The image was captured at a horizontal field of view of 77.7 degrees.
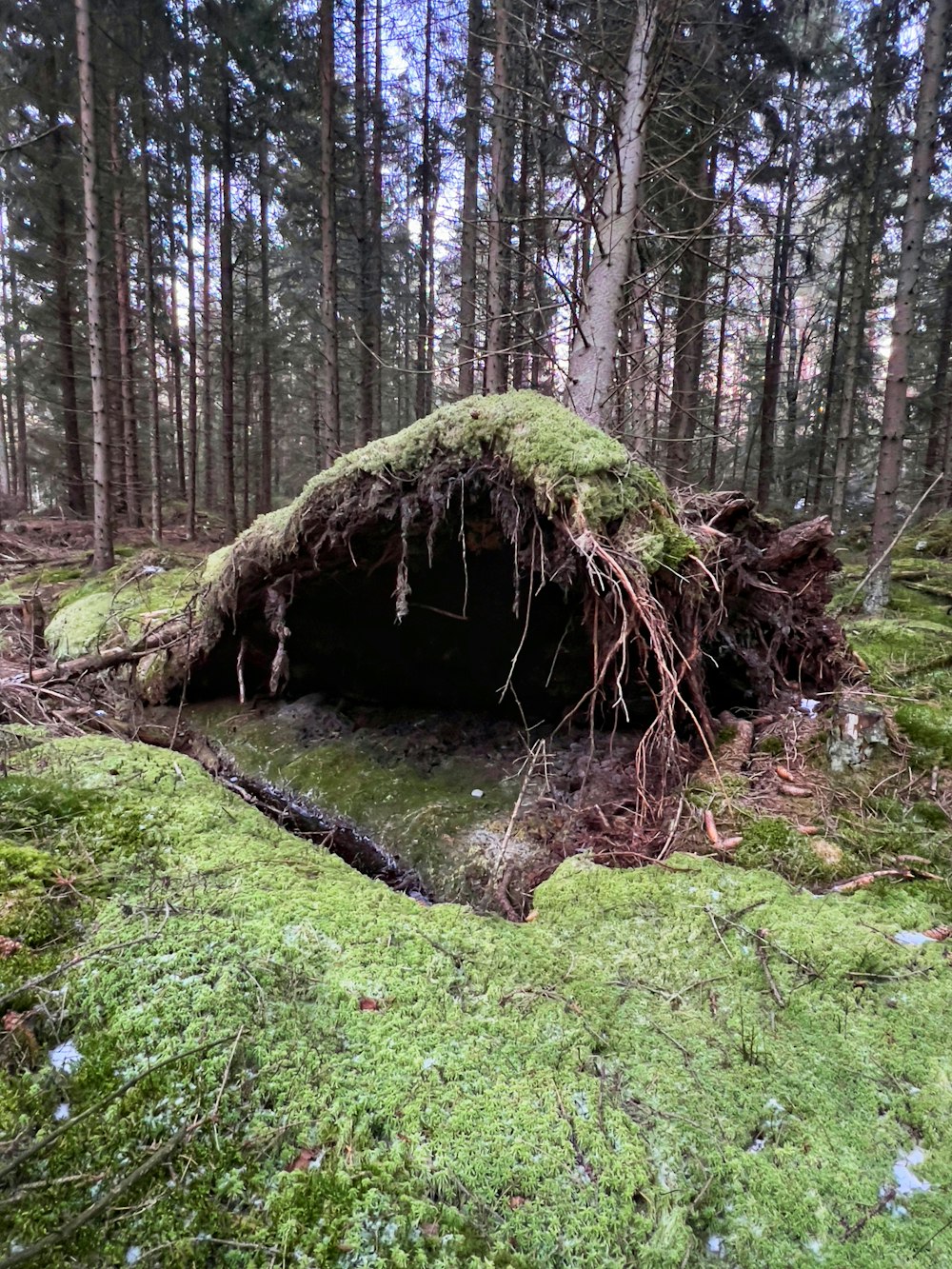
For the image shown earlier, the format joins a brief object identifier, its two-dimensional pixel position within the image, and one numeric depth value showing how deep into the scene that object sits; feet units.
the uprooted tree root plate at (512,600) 10.78
